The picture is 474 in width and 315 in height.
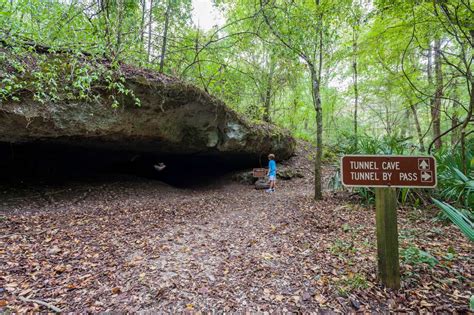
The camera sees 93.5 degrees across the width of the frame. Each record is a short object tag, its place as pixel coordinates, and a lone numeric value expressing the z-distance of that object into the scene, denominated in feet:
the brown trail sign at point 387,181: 6.86
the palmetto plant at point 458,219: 6.00
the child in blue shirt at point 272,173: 26.05
